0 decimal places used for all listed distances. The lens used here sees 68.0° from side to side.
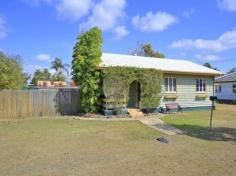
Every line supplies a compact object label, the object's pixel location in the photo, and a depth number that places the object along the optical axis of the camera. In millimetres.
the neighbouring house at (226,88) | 21916
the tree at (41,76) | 37742
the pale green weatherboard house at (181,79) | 13287
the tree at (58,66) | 40594
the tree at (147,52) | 28999
